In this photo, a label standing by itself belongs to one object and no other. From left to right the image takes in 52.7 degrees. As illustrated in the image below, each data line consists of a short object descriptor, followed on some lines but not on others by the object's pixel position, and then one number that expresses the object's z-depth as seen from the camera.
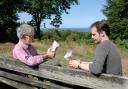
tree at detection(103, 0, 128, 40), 15.28
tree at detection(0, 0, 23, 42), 15.88
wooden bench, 1.26
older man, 1.64
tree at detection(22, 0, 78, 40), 21.28
